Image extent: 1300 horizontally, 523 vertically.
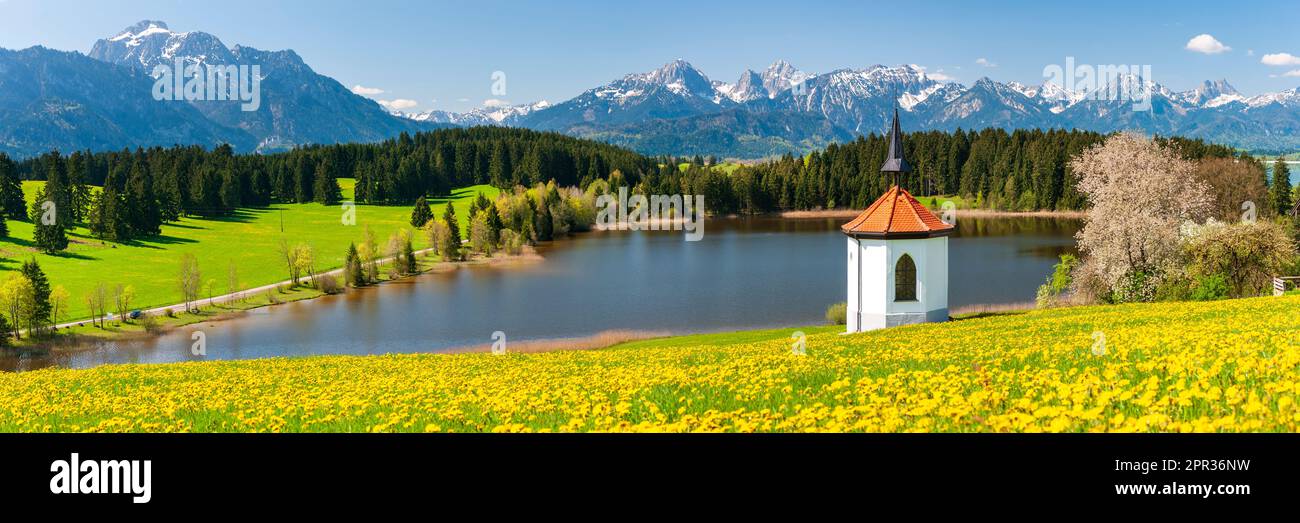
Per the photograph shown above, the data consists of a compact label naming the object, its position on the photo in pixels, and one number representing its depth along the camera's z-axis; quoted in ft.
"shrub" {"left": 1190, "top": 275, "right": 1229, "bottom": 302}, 138.72
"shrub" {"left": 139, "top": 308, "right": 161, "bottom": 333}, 221.46
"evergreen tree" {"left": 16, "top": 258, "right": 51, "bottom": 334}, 199.38
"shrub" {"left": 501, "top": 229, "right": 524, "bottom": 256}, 388.37
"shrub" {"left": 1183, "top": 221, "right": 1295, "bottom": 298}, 146.82
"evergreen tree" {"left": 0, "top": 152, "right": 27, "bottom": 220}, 363.76
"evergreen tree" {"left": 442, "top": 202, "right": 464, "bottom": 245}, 374.88
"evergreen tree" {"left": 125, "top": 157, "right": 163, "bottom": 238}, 370.73
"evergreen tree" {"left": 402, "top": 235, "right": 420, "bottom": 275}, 326.85
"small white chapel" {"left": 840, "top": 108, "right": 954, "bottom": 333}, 115.65
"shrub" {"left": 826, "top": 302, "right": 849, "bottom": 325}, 176.76
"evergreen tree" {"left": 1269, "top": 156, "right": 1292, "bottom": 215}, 355.05
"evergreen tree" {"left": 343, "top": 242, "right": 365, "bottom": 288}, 296.51
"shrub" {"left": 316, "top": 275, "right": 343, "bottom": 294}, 288.71
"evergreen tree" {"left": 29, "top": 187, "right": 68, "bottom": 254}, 311.47
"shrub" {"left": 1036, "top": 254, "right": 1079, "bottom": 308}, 165.27
